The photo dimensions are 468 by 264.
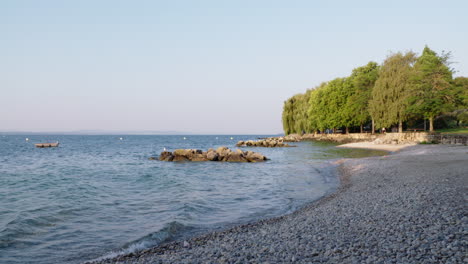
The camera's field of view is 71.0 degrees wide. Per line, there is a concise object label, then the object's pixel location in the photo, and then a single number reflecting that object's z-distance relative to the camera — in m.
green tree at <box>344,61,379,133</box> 61.66
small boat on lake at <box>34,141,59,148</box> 65.75
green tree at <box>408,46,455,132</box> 43.56
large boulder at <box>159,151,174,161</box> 35.39
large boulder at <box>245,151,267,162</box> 32.68
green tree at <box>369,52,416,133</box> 47.84
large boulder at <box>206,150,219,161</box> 34.16
